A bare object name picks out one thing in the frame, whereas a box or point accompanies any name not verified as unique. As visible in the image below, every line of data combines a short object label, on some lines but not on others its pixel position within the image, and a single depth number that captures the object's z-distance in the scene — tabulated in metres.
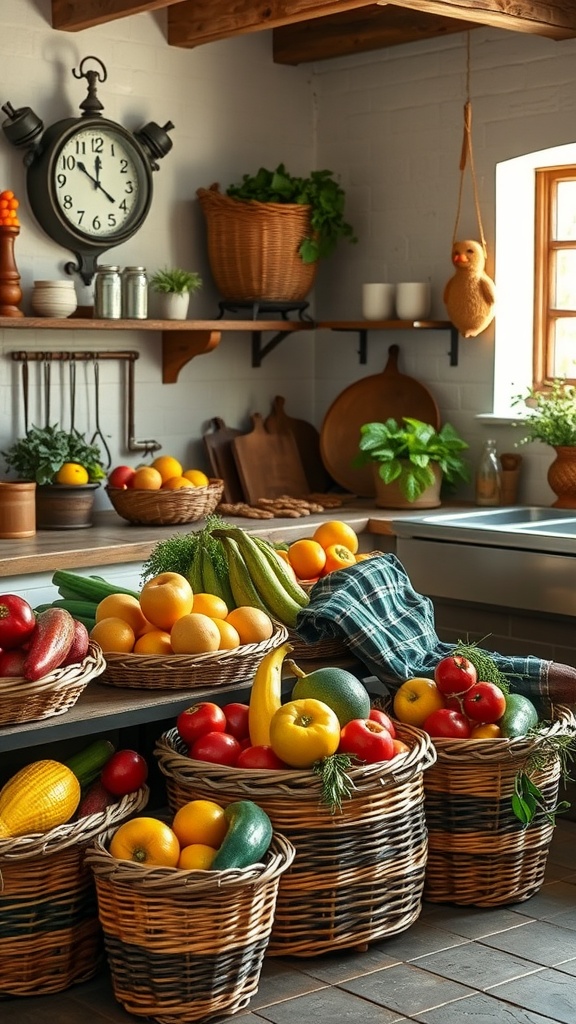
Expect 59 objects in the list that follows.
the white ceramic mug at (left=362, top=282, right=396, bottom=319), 5.09
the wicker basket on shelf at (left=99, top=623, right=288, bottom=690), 2.79
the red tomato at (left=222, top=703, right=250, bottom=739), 2.84
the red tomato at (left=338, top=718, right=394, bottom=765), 2.71
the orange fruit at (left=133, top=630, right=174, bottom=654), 2.84
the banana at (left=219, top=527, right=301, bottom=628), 3.08
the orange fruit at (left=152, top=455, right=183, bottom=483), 4.56
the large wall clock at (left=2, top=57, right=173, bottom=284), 4.50
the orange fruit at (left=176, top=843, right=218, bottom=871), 2.50
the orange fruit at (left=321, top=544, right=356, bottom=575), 3.36
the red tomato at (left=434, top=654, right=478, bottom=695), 2.97
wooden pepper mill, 4.39
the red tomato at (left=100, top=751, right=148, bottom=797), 2.74
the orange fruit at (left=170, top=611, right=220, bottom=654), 2.79
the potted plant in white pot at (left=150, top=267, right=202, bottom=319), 4.77
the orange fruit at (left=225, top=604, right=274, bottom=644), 2.92
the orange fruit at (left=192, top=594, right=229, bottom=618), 2.91
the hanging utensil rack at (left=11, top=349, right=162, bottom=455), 4.66
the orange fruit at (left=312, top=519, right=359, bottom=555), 3.47
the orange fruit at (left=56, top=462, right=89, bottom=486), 4.37
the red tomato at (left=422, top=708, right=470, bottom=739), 2.99
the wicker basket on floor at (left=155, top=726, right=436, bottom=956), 2.66
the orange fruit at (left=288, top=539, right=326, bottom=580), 3.33
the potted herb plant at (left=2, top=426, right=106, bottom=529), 4.35
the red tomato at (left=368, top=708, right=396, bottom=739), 2.84
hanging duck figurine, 4.76
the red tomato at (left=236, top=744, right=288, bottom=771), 2.69
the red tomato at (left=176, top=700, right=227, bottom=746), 2.77
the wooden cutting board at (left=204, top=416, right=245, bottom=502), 5.12
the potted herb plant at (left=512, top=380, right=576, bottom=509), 4.61
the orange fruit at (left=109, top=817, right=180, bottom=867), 2.50
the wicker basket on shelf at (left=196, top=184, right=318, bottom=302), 4.88
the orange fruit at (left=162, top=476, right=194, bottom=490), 4.43
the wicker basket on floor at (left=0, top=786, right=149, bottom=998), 2.52
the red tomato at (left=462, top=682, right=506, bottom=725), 2.96
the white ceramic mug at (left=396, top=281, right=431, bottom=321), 4.99
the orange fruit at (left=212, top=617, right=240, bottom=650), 2.86
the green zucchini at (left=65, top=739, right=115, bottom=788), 2.77
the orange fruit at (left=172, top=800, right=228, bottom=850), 2.56
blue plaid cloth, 3.07
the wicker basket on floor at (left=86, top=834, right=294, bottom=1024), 2.43
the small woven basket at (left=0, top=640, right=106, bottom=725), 2.46
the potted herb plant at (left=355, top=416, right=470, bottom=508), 4.74
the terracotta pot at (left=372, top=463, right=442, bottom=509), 4.80
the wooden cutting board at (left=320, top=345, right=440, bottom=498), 5.20
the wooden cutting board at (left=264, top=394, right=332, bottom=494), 5.34
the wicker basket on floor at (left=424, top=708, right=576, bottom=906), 2.99
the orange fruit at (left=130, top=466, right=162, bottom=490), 4.41
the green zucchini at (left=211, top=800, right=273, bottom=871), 2.48
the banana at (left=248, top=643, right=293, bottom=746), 2.75
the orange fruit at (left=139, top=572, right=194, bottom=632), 2.83
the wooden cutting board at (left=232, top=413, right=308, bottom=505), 5.10
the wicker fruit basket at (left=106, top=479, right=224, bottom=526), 4.38
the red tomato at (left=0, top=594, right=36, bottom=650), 2.52
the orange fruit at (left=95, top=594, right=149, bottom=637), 2.91
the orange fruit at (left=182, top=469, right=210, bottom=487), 4.55
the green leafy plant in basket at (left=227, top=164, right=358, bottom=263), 4.95
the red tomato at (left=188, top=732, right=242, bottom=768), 2.73
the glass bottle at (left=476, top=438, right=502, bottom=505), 4.87
